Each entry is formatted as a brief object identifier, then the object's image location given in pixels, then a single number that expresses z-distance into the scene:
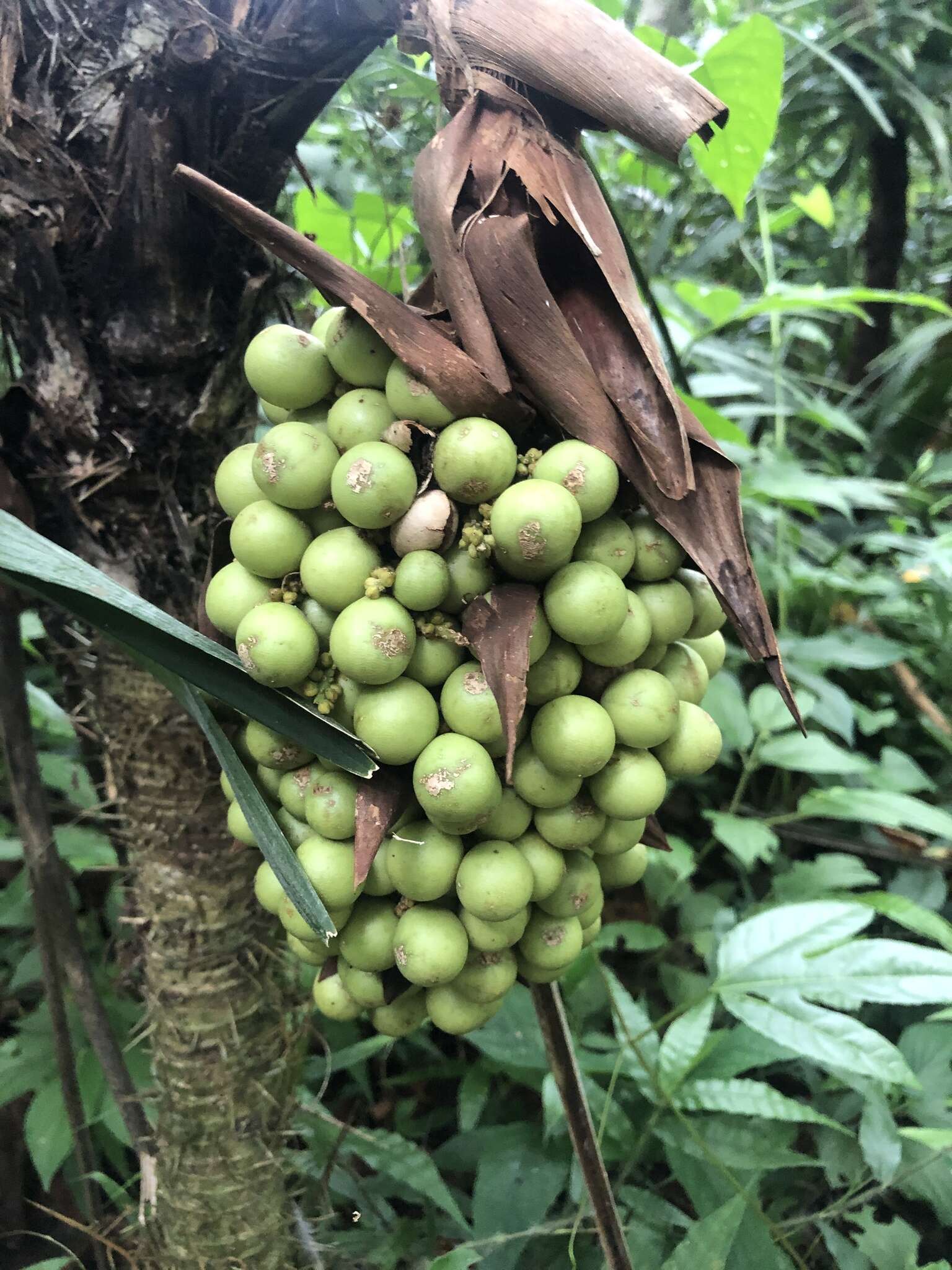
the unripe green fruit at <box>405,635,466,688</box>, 0.59
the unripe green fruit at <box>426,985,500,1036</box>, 0.65
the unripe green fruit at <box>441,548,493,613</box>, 0.58
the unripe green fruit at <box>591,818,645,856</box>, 0.66
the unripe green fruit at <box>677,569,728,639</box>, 0.66
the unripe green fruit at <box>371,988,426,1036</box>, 0.69
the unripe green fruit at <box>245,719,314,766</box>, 0.63
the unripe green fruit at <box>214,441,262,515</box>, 0.62
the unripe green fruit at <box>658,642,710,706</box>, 0.67
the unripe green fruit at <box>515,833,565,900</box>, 0.62
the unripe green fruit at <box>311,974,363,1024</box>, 0.70
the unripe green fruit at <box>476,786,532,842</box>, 0.61
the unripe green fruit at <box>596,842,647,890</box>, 0.73
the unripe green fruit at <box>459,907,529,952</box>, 0.61
